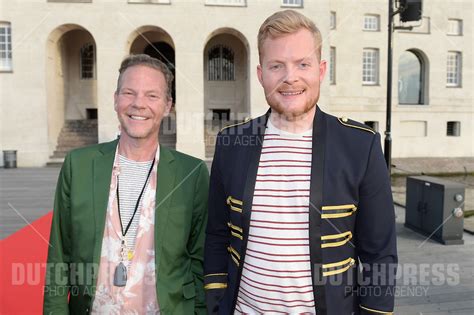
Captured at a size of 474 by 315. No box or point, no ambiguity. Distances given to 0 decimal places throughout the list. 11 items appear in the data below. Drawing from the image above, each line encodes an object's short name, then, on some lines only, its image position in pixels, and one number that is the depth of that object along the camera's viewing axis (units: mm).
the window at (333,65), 25750
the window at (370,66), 26422
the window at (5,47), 19156
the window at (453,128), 27766
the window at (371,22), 26562
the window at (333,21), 25798
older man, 2334
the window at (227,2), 20170
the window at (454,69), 27953
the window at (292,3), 20938
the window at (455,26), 27969
